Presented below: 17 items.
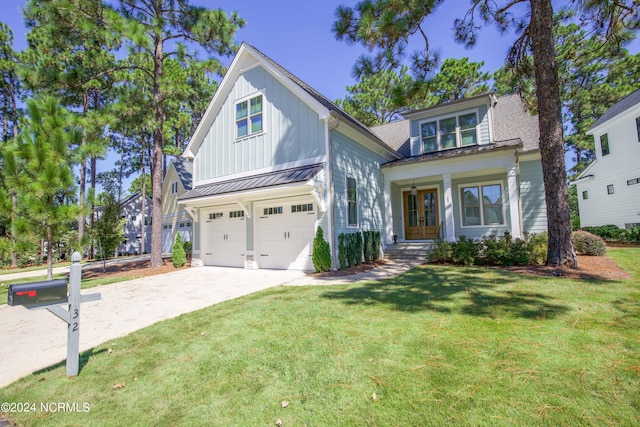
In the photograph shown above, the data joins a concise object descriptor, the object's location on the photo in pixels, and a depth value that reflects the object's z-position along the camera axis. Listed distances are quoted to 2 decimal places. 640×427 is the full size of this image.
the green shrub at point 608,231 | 13.53
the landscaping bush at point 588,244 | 8.77
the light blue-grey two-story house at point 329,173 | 9.19
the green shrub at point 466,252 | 8.63
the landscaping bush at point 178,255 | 11.64
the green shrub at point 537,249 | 7.89
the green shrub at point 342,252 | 8.70
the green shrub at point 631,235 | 12.32
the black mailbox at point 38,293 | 2.55
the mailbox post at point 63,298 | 2.59
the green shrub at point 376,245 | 10.29
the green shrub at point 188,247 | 17.26
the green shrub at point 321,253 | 8.44
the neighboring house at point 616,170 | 13.98
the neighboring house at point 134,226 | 25.47
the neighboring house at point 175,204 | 21.07
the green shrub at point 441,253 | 9.12
